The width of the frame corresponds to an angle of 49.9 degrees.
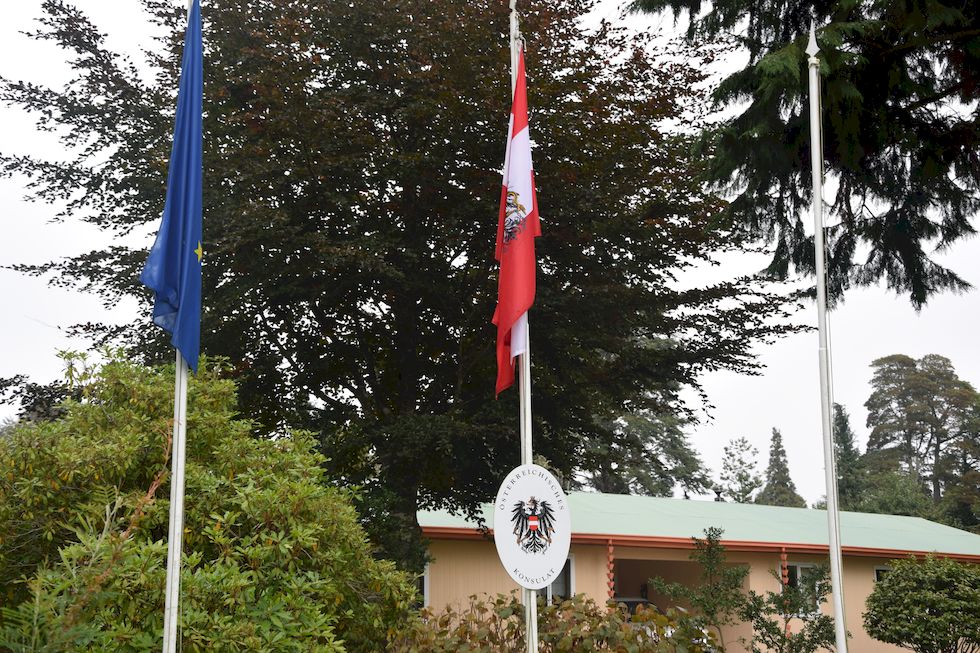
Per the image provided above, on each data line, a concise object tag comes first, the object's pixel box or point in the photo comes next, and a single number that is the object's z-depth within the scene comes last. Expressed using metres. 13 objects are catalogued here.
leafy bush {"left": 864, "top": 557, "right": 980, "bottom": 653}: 19.28
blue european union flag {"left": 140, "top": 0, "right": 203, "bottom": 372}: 7.52
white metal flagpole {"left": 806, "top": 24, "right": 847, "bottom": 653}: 10.77
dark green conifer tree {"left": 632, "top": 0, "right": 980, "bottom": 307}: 13.06
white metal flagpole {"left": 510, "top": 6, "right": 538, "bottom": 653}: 8.84
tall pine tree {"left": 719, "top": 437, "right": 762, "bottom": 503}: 56.69
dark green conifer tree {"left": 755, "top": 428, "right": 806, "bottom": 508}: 64.44
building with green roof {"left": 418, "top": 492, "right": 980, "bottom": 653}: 21.38
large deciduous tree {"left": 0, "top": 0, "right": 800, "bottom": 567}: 17.80
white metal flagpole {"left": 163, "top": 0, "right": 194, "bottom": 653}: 6.89
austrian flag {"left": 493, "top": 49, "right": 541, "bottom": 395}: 9.80
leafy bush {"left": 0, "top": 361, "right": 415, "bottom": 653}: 7.65
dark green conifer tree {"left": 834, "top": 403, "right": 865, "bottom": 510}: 54.66
